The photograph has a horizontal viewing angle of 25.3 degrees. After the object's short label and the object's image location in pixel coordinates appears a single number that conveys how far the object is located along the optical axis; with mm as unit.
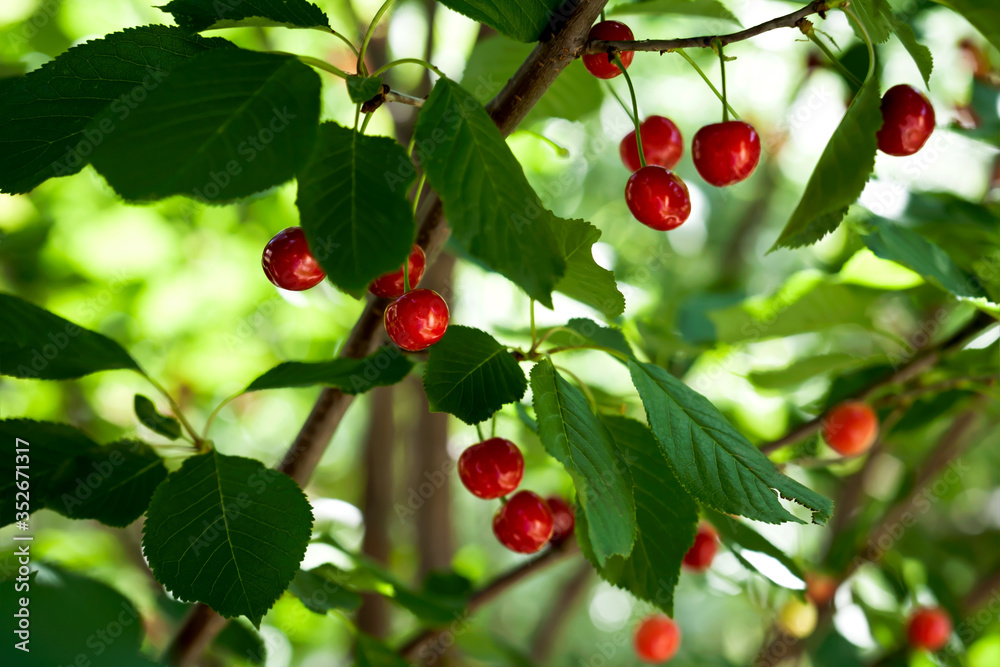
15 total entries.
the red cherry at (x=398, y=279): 635
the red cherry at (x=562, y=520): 760
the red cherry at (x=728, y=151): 661
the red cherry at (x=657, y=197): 644
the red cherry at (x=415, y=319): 622
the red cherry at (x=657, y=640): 981
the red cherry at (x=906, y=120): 658
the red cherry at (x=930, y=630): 929
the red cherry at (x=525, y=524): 680
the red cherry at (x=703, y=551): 831
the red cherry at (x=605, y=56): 632
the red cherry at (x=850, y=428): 796
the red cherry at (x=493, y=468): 670
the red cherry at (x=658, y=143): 702
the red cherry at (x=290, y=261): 625
